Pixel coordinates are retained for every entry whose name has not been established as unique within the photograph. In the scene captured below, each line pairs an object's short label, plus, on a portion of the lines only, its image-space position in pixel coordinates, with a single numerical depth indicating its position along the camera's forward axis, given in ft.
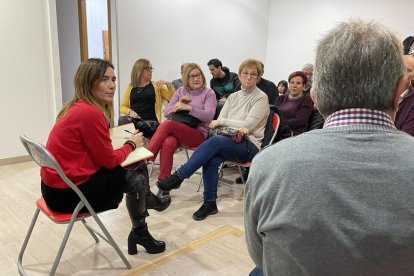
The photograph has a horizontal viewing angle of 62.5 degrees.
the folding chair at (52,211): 5.13
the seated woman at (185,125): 10.12
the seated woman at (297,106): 11.37
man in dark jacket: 15.37
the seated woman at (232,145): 8.96
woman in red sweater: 5.63
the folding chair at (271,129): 9.26
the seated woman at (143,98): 11.98
